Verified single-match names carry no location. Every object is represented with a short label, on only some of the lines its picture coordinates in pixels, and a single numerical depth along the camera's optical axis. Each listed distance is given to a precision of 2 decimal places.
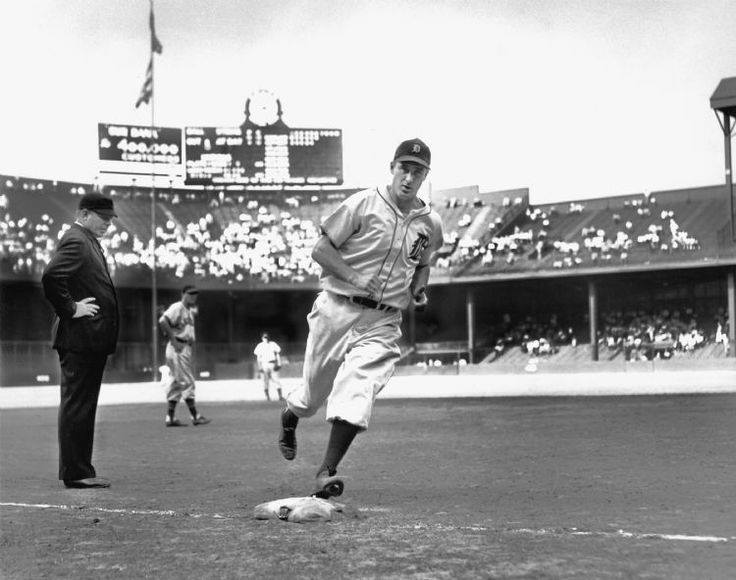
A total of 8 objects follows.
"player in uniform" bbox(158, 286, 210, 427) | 15.14
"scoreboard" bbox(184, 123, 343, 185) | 54.94
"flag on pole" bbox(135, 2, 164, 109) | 42.12
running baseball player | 6.11
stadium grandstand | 42.56
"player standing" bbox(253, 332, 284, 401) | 25.39
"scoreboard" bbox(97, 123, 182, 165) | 51.25
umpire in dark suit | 7.46
